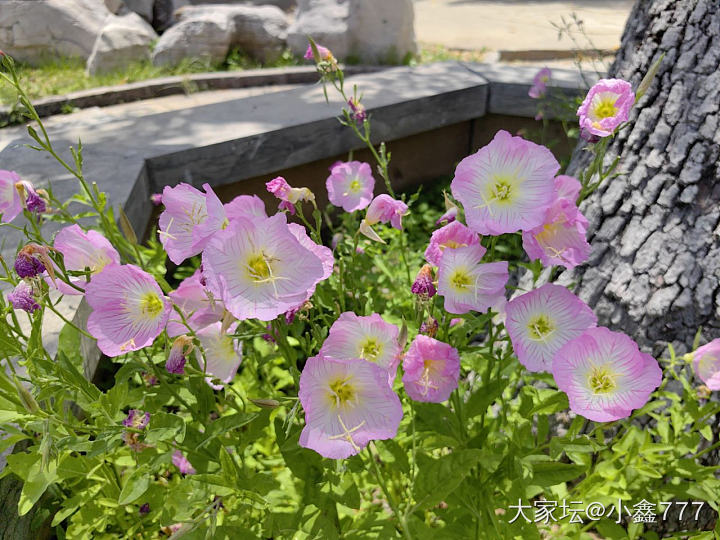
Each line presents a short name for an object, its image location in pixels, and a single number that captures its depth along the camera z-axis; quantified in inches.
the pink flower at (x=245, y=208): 11.5
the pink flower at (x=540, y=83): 31.2
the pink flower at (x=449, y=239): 11.8
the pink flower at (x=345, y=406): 10.5
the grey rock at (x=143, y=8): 80.6
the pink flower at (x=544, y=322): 11.8
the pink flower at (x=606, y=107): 11.8
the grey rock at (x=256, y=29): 68.7
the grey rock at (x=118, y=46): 64.3
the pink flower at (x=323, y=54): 16.7
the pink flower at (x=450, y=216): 12.9
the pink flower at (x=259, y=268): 10.2
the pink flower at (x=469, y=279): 11.5
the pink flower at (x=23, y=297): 11.4
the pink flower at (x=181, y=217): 11.5
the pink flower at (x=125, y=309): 11.3
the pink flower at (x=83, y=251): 12.1
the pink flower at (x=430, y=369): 11.1
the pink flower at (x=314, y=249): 10.9
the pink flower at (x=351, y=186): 17.1
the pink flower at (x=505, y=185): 10.9
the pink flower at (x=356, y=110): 17.9
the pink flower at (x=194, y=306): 11.9
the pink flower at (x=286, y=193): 13.0
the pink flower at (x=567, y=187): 11.7
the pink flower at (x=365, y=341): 11.2
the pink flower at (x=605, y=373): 11.1
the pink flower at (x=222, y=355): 13.3
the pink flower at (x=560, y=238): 11.3
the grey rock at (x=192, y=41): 66.1
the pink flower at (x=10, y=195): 13.2
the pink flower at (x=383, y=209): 13.1
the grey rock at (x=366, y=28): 63.5
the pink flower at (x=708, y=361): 13.9
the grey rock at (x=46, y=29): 67.4
